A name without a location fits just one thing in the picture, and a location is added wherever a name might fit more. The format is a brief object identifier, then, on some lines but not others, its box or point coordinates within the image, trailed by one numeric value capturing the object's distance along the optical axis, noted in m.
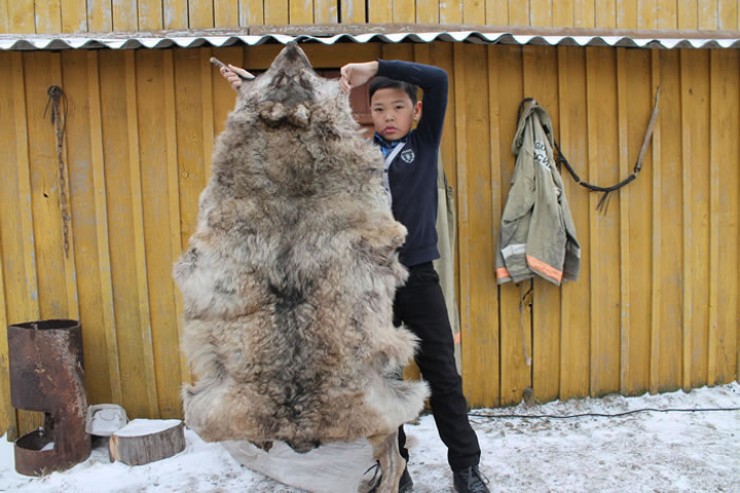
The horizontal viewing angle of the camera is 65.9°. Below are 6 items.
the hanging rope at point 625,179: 4.20
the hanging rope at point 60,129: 3.93
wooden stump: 3.62
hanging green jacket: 3.98
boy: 2.72
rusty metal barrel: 3.64
